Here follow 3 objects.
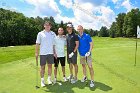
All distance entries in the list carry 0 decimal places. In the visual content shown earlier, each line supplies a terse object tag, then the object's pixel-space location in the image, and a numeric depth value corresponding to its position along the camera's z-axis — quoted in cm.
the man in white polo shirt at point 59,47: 371
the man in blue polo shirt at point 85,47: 361
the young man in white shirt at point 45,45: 357
